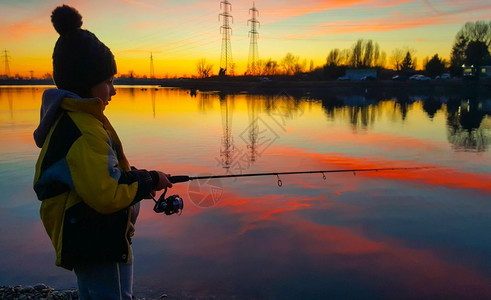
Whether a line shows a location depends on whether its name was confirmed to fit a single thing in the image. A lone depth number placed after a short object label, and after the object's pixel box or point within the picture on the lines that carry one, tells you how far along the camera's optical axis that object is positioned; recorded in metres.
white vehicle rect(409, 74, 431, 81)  90.44
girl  1.93
